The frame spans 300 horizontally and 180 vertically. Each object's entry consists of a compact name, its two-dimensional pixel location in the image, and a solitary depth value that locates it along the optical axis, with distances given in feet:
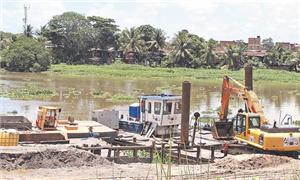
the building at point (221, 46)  341.23
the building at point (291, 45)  419.97
